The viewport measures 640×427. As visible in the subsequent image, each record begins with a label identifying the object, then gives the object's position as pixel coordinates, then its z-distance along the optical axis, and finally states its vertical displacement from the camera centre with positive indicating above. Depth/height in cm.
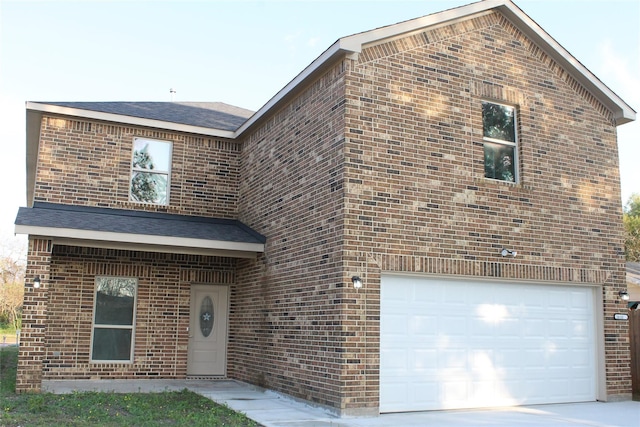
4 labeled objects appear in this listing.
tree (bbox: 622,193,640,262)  3891 +459
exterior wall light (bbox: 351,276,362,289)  941 +34
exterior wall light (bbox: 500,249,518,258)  1073 +95
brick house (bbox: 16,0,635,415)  995 +123
